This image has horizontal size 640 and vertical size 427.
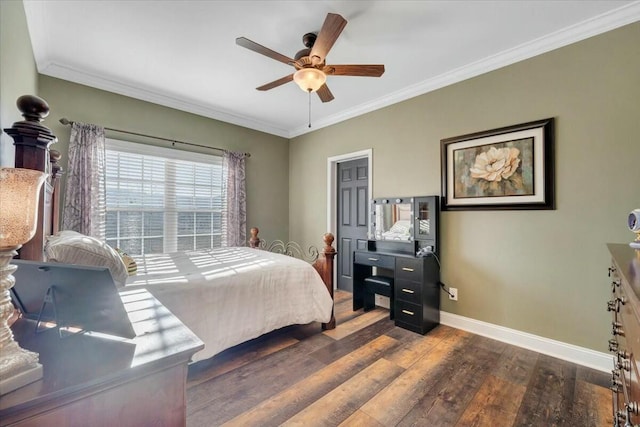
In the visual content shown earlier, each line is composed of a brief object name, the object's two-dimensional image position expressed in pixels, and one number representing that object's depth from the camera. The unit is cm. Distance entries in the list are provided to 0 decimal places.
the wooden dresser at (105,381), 59
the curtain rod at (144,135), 294
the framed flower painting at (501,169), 242
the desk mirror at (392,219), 325
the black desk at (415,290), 281
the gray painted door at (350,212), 404
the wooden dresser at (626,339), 82
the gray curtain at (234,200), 416
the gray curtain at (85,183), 294
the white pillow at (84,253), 153
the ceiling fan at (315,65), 194
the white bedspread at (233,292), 196
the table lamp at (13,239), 62
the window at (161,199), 334
